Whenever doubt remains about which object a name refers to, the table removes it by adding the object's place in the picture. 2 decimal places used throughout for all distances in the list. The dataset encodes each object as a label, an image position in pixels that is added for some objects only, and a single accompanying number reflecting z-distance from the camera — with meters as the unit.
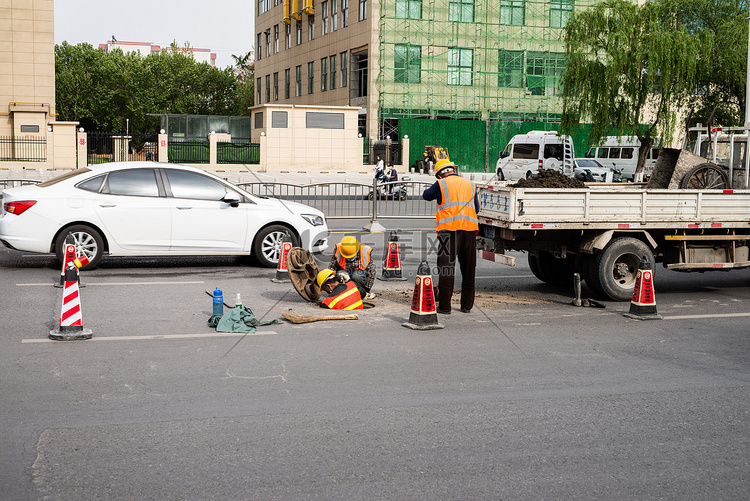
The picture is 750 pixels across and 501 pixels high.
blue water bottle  8.60
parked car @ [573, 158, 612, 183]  38.88
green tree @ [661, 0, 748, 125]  38.09
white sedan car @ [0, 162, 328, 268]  11.81
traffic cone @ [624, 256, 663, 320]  9.24
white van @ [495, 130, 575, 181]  36.19
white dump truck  10.00
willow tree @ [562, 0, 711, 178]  36.59
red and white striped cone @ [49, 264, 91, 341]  7.64
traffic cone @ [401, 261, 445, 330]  8.43
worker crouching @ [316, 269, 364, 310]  9.45
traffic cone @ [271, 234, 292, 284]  11.48
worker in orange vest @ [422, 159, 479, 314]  9.38
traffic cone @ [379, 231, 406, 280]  12.09
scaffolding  50.59
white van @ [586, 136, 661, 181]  42.28
